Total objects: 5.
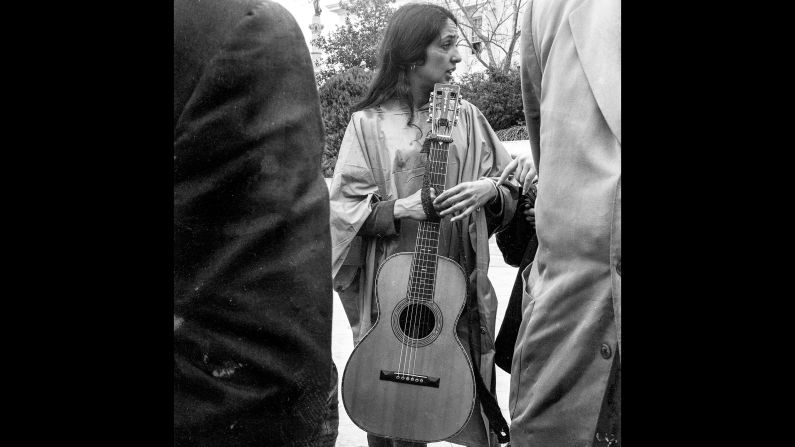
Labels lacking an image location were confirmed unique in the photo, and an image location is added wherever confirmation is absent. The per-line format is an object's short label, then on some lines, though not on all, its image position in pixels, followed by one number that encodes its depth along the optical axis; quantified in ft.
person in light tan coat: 5.34
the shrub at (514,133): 43.01
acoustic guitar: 9.91
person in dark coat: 3.37
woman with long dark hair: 10.43
